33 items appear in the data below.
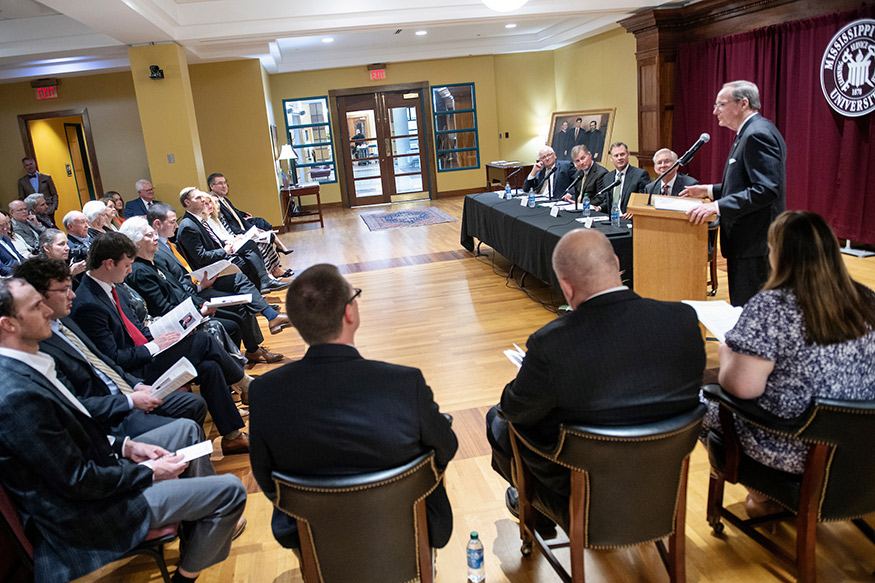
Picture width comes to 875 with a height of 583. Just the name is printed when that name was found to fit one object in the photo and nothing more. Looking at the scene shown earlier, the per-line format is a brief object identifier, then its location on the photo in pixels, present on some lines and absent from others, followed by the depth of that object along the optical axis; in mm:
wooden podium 3438
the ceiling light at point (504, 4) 5926
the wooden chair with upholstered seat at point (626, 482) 1619
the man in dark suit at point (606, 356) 1641
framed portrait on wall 10627
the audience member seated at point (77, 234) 5367
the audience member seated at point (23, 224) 6840
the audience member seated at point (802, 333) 1760
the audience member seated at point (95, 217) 5695
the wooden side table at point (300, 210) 10703
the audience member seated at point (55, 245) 4417
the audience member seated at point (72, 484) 1713
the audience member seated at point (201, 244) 4988
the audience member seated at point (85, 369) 2256
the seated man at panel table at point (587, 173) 5953
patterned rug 10114
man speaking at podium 3176
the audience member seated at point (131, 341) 2801
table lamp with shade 10781
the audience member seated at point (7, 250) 5798
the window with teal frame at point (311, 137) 12508
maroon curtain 5707
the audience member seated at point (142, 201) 7742
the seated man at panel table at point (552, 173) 6707
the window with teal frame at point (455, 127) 12812
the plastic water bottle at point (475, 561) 2059
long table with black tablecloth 4576
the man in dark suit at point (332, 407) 1523
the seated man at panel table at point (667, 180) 4996
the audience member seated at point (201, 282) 4051
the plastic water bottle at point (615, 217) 4707
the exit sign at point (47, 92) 10477
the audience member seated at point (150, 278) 3535
